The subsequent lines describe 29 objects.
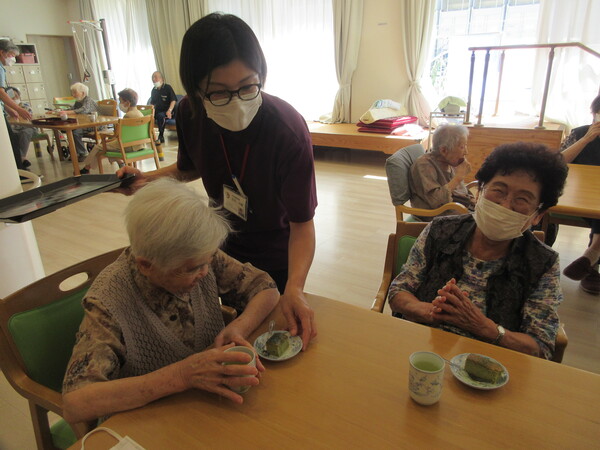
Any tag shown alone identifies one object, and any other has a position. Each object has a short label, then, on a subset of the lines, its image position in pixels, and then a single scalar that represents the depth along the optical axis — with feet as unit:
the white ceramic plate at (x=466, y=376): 3.16
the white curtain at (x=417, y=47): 20.30
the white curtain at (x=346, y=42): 22.15
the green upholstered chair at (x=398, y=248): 5.63
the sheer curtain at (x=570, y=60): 16.89
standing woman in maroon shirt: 3.89
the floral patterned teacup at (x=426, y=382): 2.94
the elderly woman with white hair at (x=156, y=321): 3.05
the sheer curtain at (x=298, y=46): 23.77
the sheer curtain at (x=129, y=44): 32.04
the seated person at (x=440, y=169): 9.05
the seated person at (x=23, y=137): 20.12
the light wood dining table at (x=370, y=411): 2.78
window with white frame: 18.63
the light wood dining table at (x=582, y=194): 7.09
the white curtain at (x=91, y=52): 33.58
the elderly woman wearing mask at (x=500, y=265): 4.16
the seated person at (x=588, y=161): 9.57
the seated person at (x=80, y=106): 22.75
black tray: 4.23
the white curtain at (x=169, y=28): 28.89
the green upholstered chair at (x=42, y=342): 3.68
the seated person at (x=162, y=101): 27.07
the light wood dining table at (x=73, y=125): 18.38
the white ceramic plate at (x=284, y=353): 3.53
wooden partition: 14.24
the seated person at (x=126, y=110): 18.97
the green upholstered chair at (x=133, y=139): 17.60
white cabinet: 31.37
